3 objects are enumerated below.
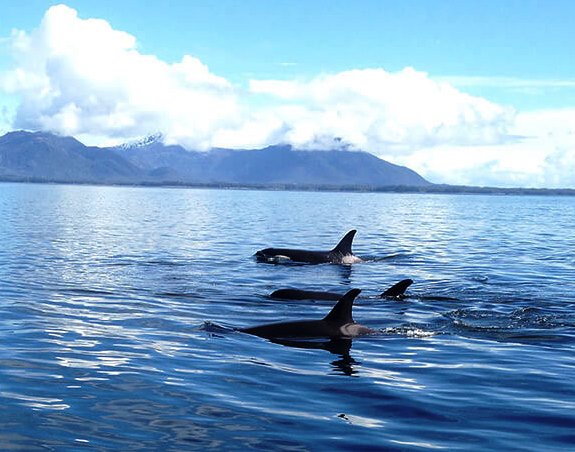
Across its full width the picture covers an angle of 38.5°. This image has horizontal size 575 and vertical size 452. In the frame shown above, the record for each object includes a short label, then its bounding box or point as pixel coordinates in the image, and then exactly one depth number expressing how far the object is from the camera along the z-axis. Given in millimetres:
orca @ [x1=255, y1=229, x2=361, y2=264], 33781
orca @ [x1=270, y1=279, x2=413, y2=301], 22609
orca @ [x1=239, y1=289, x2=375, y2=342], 16672
